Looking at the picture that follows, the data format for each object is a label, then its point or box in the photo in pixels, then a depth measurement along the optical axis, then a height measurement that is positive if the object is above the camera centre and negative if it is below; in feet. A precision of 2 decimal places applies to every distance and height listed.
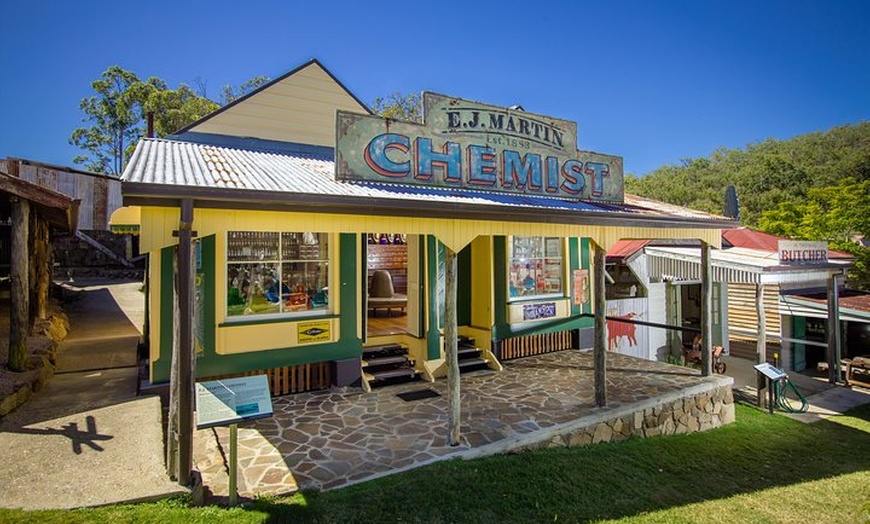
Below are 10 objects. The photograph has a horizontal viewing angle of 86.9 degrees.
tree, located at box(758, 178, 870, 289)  60.77 +7.59
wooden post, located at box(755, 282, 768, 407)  33.22 -4.30
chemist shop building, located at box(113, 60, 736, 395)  15.89 +1.91
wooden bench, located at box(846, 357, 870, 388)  38.70 -9.04
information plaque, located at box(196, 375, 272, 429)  12.12 -3.61
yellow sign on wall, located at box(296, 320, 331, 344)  23.91 -3.20
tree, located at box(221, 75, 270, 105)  105.09 +42.72
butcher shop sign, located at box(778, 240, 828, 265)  38.06 +1.27
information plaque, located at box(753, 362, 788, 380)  30.17 -7.01
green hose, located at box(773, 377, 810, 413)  32.09 -9.61
